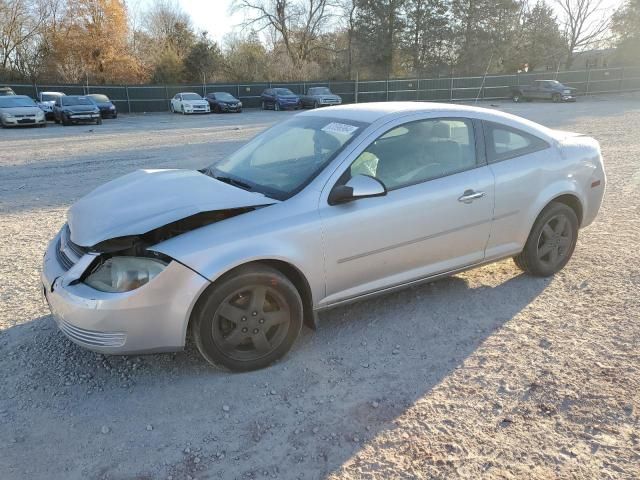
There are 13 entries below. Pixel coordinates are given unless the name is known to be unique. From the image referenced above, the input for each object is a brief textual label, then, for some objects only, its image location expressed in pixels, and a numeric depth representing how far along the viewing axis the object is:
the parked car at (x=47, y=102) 25.08
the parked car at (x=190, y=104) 31.36
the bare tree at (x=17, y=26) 40.16
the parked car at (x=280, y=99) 33.31
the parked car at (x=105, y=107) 28.05
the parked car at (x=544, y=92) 33.19
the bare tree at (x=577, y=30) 54.84
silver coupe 2.97
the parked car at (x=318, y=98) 33.28
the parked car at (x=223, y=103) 31.59
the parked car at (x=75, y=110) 22.88
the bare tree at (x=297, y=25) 53.69
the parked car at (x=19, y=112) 20.81
